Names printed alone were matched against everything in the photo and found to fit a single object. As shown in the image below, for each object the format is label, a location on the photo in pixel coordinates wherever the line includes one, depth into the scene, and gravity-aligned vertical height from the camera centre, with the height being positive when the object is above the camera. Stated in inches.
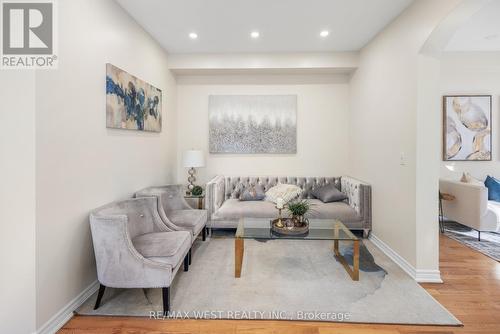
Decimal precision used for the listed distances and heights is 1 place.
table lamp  150.6 +4.3
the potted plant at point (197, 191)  152.7 -16.2
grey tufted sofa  137.9 -25.4
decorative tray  98.5 -26.4
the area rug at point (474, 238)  120.6 -42.0
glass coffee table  94.3 -28.4
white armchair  132.3 -24.4
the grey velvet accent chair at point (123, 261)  73.5 -29.8
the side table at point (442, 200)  145.9 -23.0
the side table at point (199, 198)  142.8 -19.4
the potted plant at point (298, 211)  103.2 -19.7
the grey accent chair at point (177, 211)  109.4 -23.7
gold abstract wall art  166.9 +27.4
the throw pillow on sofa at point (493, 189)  150.5 -15.1
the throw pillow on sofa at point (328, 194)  150.3 -18.3
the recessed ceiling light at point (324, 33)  127.2 +71.8
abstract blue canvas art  95.8 +29.9
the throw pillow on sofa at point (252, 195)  158.1 -19.5
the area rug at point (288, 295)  75.6 -46.1
